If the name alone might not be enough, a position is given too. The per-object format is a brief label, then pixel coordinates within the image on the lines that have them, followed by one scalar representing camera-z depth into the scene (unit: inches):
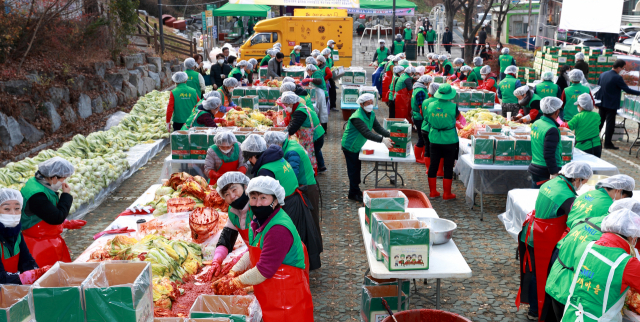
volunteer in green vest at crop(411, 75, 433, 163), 422.9
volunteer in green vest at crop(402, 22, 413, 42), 1176.8
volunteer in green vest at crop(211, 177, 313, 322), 150.2
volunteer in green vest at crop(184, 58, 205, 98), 488.4
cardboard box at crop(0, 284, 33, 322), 122.9
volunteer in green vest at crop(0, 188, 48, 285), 167.3
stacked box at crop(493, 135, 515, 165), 316.8
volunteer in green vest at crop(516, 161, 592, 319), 193.8
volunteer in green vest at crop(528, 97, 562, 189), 266.8
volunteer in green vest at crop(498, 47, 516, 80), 672.1
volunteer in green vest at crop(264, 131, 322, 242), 236.4
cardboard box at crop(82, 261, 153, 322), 123.7
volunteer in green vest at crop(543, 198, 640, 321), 159.0
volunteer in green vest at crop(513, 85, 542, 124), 385.2
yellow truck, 941.2
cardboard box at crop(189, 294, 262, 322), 142.7
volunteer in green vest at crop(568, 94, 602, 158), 335.0
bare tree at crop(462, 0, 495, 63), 977.5
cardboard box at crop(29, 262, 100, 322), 124.4
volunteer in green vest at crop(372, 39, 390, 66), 799.8
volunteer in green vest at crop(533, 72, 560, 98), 424.8
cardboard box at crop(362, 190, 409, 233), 209.3
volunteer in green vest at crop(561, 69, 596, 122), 401.1
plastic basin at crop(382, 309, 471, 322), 162.1
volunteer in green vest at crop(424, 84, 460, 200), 340.8
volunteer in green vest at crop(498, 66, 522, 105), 473.1
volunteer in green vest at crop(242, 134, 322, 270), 208.7
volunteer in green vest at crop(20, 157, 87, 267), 193.3
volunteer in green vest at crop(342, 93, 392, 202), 332.2
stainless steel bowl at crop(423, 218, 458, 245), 200.7
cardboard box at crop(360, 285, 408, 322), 192.4
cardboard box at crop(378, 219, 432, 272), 174.4
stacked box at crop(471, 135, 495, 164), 318.7
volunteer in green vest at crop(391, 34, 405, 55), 891.4
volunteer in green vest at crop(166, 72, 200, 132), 402.6
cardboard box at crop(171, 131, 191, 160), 324.8
